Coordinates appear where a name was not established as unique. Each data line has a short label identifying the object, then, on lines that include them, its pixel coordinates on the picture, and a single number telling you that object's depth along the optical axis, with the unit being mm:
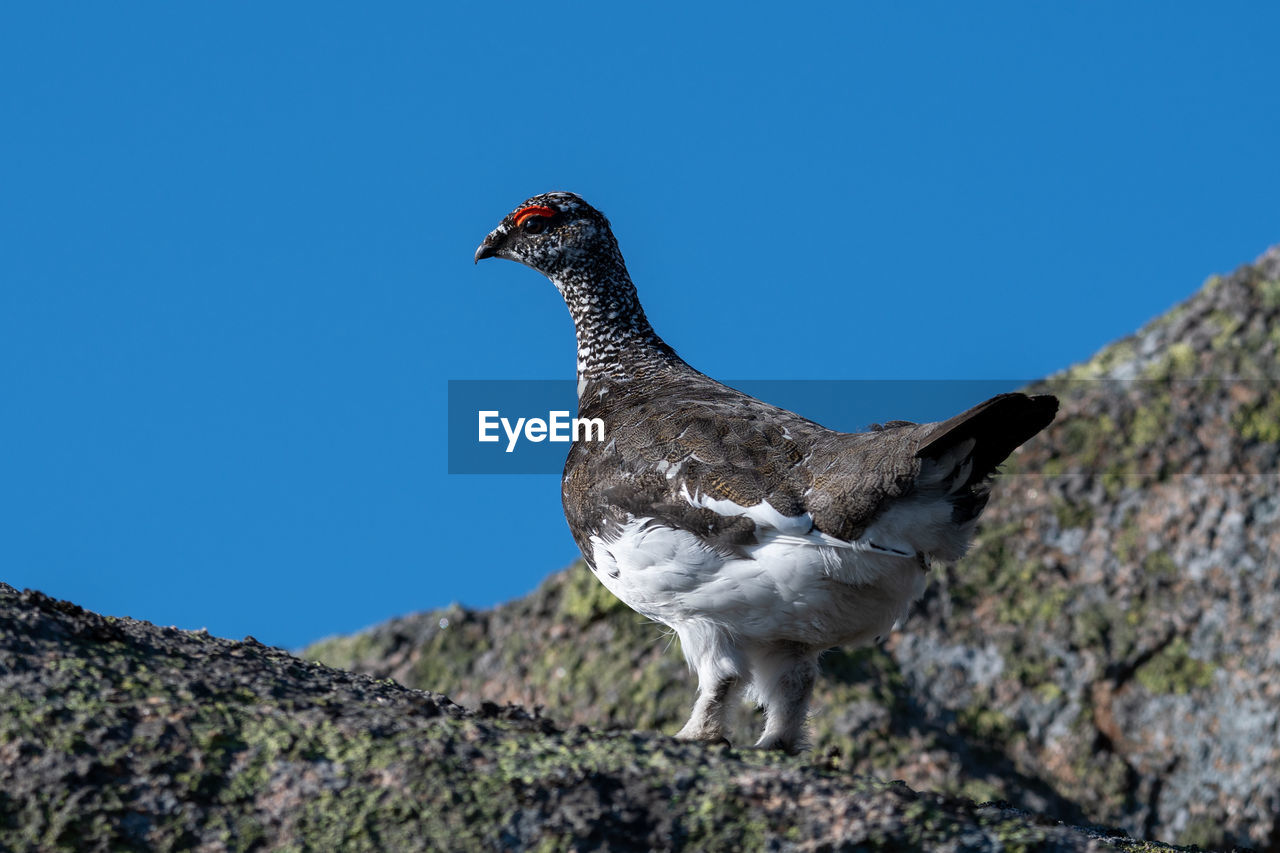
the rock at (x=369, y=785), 9875
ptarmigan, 13547
